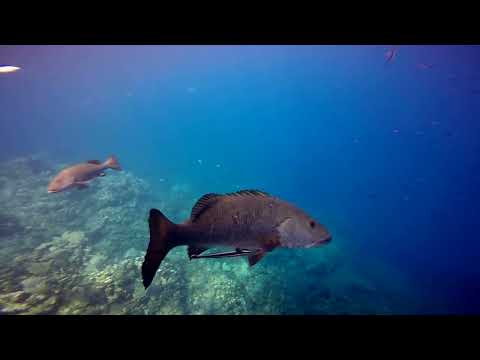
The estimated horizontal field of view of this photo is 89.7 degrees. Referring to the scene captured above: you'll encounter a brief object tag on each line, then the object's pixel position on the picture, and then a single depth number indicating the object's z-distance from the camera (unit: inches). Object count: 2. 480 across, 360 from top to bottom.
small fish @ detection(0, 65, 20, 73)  169.3
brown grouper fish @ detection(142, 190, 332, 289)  94.3
